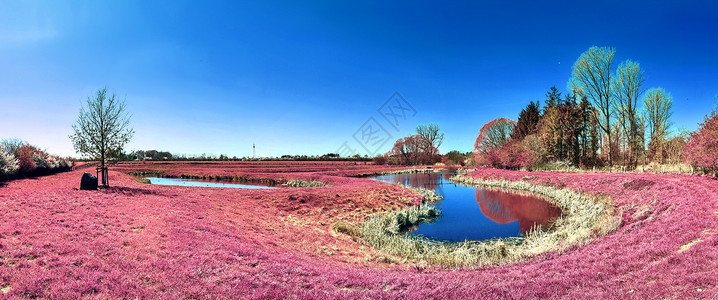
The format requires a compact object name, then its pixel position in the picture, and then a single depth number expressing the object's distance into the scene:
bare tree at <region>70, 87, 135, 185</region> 15.41
